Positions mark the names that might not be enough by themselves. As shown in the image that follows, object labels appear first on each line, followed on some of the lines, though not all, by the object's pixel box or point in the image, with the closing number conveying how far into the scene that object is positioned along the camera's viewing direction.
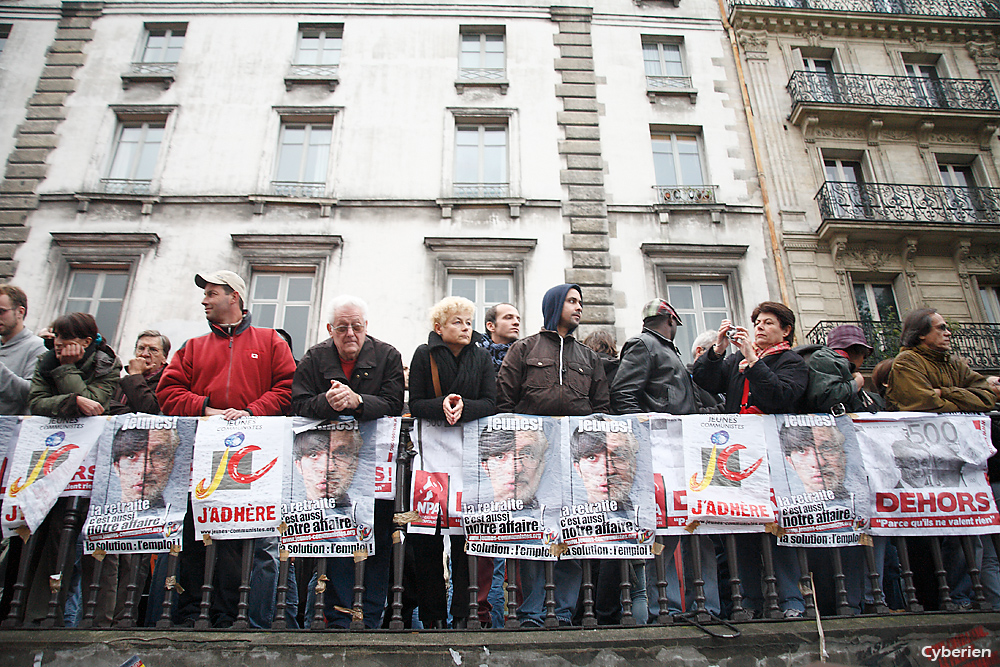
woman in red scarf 3.78
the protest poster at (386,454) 3.79
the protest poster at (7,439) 3.78
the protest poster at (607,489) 3.66
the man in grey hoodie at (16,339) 4.75
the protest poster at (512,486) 3.64
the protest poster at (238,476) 3.61
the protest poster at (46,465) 3.60
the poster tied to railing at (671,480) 3.73
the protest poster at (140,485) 3.59
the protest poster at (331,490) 3.61
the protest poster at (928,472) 3.90
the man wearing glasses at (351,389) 3.67
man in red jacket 3.76
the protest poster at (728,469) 3.75
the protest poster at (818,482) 3.77
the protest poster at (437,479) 3.76
